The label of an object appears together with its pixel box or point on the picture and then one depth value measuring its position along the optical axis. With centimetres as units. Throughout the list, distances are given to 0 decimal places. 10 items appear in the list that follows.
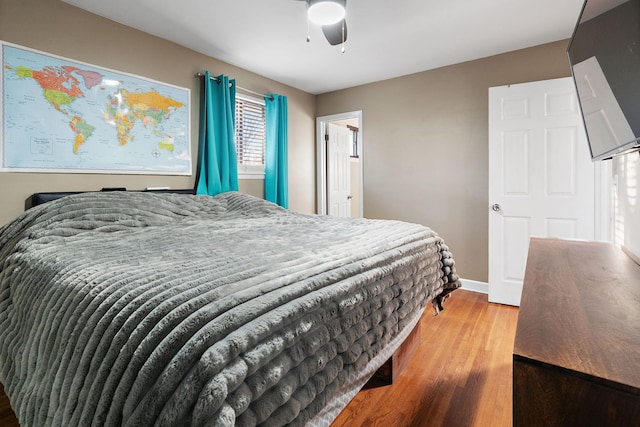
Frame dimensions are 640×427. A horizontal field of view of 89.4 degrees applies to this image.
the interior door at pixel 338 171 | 470
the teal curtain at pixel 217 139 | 315
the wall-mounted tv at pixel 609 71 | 89
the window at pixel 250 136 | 365
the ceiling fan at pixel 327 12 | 182
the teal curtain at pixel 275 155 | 382
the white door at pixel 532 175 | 279
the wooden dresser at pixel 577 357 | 48
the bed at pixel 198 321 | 61
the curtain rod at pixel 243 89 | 315
